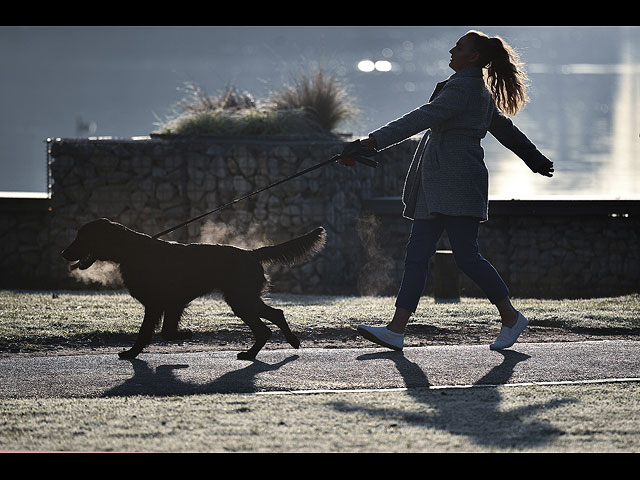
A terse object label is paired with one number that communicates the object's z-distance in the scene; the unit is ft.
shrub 99.19
